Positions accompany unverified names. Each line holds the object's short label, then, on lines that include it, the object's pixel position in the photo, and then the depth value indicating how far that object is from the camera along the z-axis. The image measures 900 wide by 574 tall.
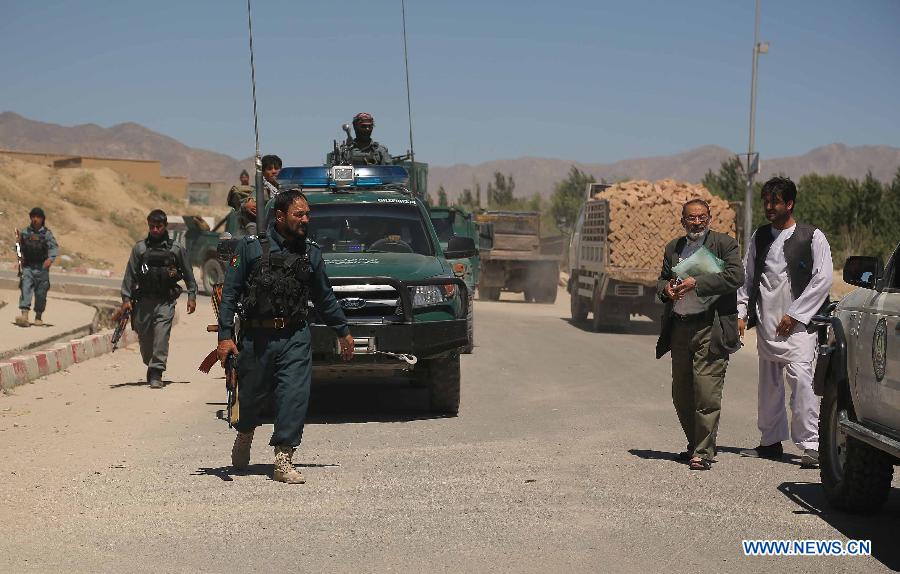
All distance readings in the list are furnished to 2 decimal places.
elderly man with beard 8.73
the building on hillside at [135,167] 91.51
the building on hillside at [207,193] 105.57
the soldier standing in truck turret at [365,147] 16.55
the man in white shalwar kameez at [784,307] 9.03
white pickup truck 6.65
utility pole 38.16
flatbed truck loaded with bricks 23.17
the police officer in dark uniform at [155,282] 13.54
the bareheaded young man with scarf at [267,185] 13.23
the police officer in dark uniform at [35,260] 21.61
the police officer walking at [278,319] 8.07
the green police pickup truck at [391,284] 10.62
